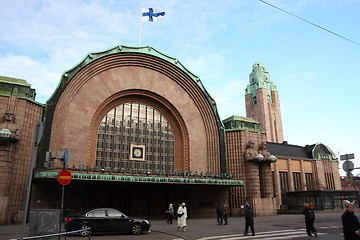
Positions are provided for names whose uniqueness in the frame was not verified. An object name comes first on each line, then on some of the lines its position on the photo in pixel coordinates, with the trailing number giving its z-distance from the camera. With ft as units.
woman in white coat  57.57
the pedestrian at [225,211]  70.89
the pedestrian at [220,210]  71.19
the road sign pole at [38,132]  26.20
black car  50.49
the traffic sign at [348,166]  38.70
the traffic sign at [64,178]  34.91
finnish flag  104.73
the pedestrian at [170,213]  75.92
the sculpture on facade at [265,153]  110.83
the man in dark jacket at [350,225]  26.61
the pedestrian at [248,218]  51.13
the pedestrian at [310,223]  47.01
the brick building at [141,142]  85.71
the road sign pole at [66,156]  37.72
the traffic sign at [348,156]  39.47
